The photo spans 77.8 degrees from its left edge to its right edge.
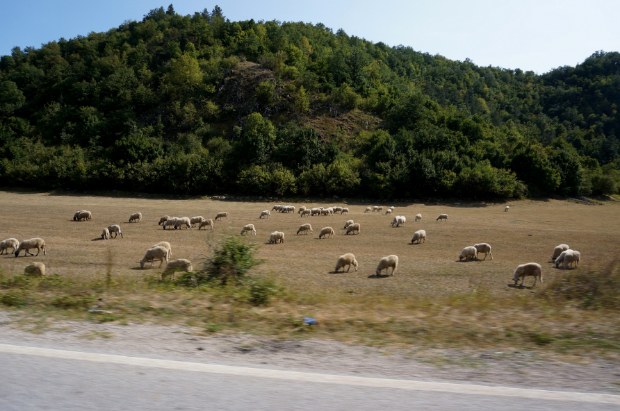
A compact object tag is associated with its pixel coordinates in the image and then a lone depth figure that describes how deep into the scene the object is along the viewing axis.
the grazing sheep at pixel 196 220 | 32.58
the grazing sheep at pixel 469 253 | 20.69
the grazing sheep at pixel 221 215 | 37.56
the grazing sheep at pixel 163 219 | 33.19
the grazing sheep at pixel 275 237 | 25.92
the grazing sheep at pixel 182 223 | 31.83
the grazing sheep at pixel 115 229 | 27.33
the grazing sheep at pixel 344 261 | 17.83
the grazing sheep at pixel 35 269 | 14.01
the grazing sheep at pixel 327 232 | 28.48
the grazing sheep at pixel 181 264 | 13.83
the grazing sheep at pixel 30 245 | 20.19
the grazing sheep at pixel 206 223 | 31.92
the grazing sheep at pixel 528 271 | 15.21
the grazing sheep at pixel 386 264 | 17.31
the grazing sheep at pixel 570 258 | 18.27
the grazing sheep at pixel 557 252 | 20.27
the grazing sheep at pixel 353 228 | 30.05
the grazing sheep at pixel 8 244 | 20.84
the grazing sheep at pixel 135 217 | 35.45
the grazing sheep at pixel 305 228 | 29.96
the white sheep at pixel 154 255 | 18.02
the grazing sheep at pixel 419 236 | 26.34
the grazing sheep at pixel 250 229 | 29.48
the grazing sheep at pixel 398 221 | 34.75
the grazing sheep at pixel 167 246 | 20.30
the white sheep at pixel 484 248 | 21.39
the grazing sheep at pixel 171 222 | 31.64
